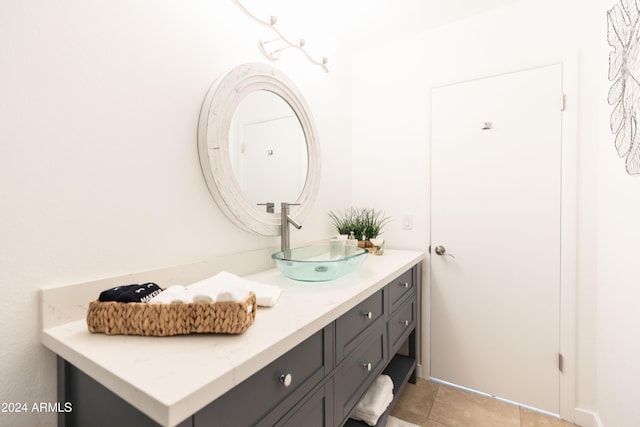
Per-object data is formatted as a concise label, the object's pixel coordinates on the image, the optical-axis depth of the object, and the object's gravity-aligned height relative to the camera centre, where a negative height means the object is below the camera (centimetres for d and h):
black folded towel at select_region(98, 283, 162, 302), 78 -23
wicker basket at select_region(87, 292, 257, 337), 75 -28
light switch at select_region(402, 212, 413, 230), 212 -11
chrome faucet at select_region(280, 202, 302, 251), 153 -10
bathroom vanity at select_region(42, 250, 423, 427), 58 -36
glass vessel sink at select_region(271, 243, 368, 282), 124 -26
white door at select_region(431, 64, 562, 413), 170 -18
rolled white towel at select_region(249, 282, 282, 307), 98 -29
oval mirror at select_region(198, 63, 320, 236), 124 +29
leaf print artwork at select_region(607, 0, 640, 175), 112 +51
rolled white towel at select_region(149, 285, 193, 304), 79 -24
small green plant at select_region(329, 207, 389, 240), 204 -11
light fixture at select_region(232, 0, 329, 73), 143 +88
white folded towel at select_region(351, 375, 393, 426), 136 -92
